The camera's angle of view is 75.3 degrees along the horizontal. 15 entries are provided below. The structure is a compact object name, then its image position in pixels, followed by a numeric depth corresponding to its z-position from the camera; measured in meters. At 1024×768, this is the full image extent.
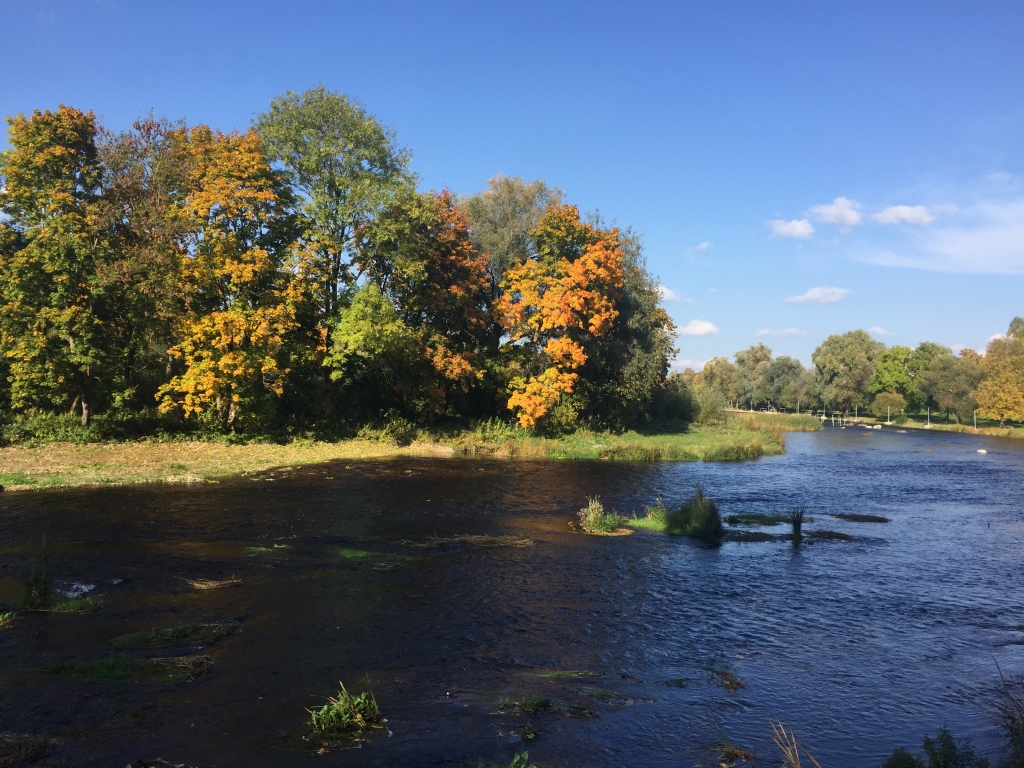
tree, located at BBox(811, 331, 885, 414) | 100.00
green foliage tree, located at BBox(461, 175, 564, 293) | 42.47
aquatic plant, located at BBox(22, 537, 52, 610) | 10.73
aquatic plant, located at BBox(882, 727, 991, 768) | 6.13
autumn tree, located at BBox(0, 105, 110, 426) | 26.61
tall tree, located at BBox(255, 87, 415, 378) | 32.25
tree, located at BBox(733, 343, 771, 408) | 113.62
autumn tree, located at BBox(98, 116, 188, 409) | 28.91
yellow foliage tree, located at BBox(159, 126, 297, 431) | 28.61
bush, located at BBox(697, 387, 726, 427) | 53.03
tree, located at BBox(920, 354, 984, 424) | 79.94
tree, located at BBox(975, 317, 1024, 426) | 69.81
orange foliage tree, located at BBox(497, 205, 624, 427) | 38.81
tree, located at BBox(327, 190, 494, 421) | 32.56
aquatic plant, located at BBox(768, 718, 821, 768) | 6.92
